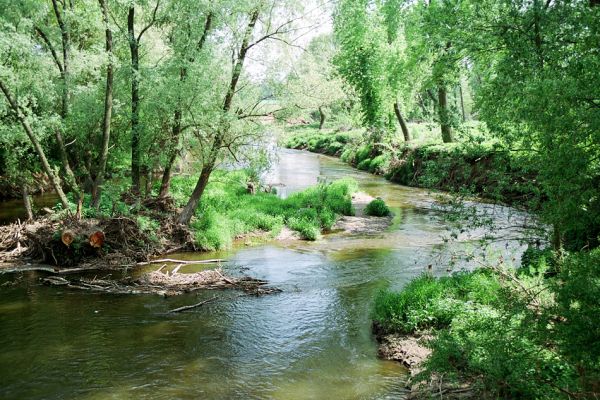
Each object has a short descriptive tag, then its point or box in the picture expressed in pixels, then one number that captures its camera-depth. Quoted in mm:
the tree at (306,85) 17281
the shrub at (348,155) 43281
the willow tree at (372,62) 31141
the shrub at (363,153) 39825
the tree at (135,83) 16469
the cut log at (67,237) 14328
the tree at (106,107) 15266
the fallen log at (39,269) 13891
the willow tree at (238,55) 16484
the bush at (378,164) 35719
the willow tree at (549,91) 5297
